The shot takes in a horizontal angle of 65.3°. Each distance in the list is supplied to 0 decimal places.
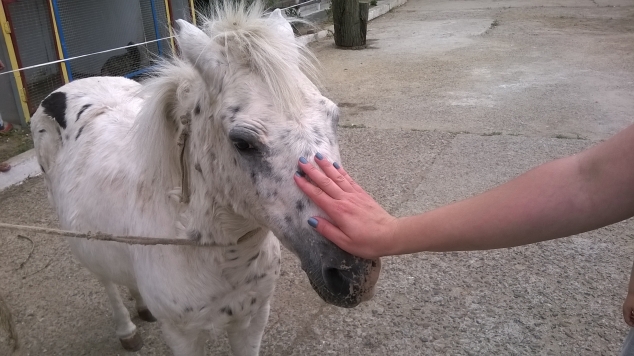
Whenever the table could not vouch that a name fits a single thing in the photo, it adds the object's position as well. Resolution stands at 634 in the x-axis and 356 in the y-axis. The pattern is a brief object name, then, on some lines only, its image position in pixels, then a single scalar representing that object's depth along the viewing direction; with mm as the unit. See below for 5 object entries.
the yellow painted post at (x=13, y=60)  5250
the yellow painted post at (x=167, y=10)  7249
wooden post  9578
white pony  1420
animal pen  5453
